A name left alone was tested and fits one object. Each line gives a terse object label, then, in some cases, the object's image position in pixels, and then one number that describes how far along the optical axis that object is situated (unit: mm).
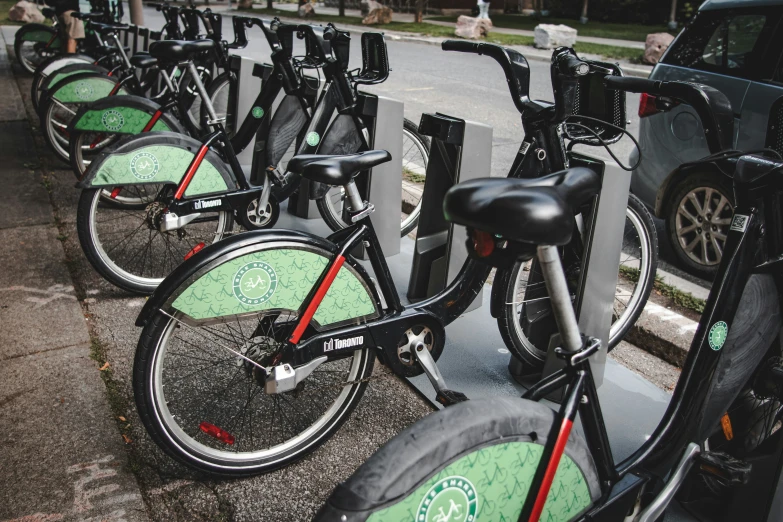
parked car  4289
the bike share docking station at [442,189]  3467
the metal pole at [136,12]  9461
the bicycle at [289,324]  2475
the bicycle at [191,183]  3926
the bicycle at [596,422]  1485
